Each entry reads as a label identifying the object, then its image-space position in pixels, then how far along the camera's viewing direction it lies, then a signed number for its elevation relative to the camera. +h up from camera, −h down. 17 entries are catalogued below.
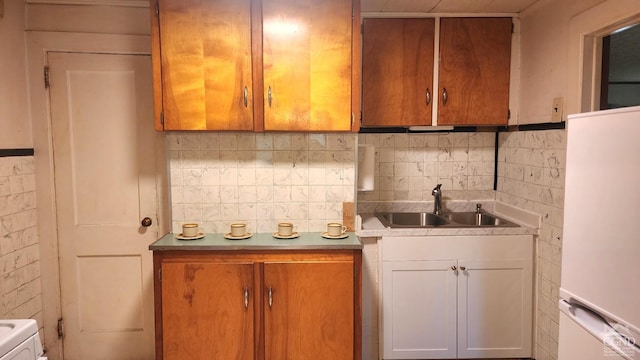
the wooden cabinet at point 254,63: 2.04 +0.50
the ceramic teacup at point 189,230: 2.13 -0.42
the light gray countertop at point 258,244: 1.99 -0.48
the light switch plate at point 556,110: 2.11 +0.25
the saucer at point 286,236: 2.13 -0.46
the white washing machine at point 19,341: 1.19 -0.61
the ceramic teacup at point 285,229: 2.15 -0.43
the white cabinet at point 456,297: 2.33 -0.89
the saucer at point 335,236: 2.12 -0.46
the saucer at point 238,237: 2.12 -0.46
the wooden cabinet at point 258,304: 1.98 -0.79
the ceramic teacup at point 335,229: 2.13 -0.42
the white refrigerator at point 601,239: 1.08 -0.27
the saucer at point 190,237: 2.11 -0.46
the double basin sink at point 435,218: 2.75 -0.48
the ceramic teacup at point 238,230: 2.14 -0.43
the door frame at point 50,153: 2.33 +0.01
